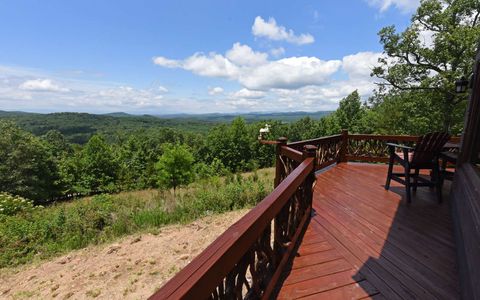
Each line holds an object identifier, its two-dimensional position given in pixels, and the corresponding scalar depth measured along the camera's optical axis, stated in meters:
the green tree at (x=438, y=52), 12.01
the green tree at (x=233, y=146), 36.59
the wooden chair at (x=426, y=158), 3.93
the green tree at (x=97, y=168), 27.28
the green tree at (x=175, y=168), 23.22
